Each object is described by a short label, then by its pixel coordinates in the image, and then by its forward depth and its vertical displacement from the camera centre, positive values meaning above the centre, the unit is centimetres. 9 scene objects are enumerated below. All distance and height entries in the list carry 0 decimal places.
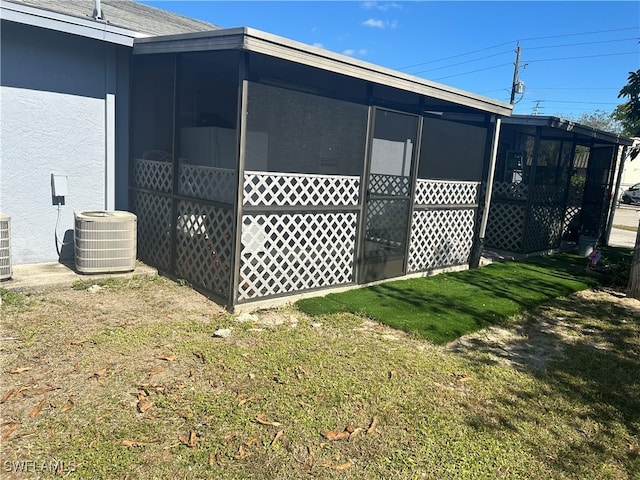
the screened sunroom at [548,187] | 1027 +2
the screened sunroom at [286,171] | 523 -7
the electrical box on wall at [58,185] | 600 -45
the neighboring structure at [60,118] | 554 +41
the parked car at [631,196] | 3503 -24
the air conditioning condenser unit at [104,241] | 573 -108
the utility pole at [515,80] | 3569 +795
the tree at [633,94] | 986 +210
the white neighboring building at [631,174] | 4359 +178
